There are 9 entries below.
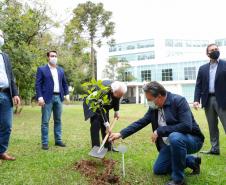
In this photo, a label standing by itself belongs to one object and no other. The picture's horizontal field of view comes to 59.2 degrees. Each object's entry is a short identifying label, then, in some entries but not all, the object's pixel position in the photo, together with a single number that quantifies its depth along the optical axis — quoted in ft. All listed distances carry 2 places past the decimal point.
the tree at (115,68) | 114.88
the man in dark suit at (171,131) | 8.39
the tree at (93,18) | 81.08
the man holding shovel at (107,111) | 11.33
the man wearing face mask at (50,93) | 13.16
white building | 124.37
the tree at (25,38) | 32.76
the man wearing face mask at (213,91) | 12.24
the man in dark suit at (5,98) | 10.66
